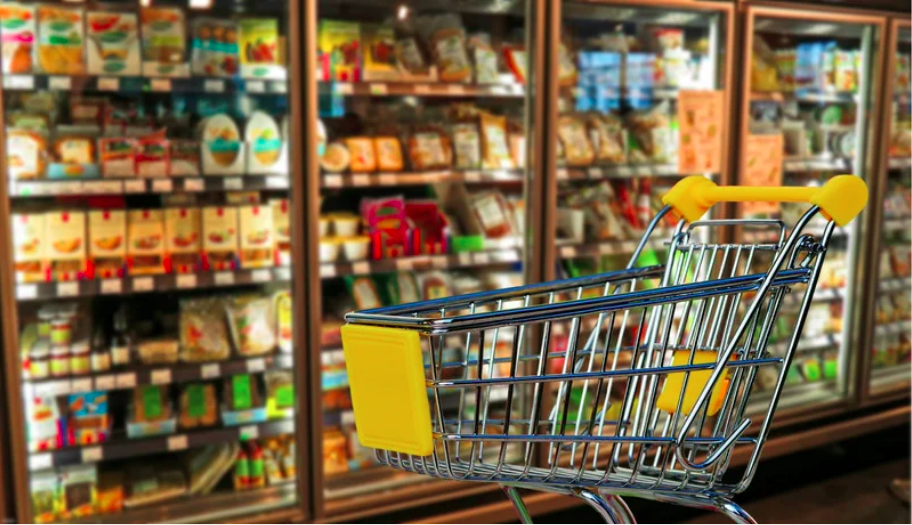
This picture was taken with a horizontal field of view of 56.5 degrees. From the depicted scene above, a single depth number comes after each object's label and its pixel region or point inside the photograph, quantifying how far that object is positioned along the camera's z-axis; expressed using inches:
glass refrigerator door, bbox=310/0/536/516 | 111.7
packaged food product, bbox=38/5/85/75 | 97.0
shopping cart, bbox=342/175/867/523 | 39.0
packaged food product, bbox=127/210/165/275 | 103.0
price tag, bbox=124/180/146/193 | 97.7
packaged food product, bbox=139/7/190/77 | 100.8
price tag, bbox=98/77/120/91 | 95.5
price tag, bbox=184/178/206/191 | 100.3
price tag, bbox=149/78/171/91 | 97.9
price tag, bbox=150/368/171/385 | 101.3
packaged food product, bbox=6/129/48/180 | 96.8
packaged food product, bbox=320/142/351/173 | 111.7
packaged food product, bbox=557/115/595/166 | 129.2
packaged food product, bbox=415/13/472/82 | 118.6
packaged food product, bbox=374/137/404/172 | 115.9
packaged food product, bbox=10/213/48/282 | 97.4
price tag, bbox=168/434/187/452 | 103.8
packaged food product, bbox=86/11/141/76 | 97.8
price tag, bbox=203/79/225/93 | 100.3
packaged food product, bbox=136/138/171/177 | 101.1
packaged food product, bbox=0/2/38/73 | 95.1
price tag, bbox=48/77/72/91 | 93.2
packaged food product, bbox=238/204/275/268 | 108.3
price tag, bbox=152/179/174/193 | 98.6
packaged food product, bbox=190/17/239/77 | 103.4
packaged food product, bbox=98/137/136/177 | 99.3
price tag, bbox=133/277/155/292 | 99.4
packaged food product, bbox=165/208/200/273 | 105.2
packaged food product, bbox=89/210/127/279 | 101.1
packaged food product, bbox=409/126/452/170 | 118.2
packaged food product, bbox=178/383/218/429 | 108.0
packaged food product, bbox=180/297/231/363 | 107.2
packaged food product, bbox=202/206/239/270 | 107.1
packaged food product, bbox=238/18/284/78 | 105.2
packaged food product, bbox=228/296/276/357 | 110.2
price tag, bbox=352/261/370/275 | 110.1
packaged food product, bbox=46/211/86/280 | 98.8
